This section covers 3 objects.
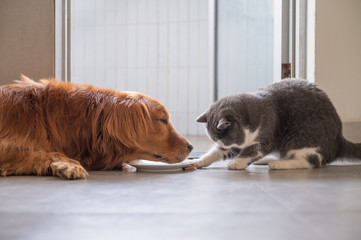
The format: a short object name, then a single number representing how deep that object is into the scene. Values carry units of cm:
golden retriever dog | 182
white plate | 200
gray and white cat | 210
